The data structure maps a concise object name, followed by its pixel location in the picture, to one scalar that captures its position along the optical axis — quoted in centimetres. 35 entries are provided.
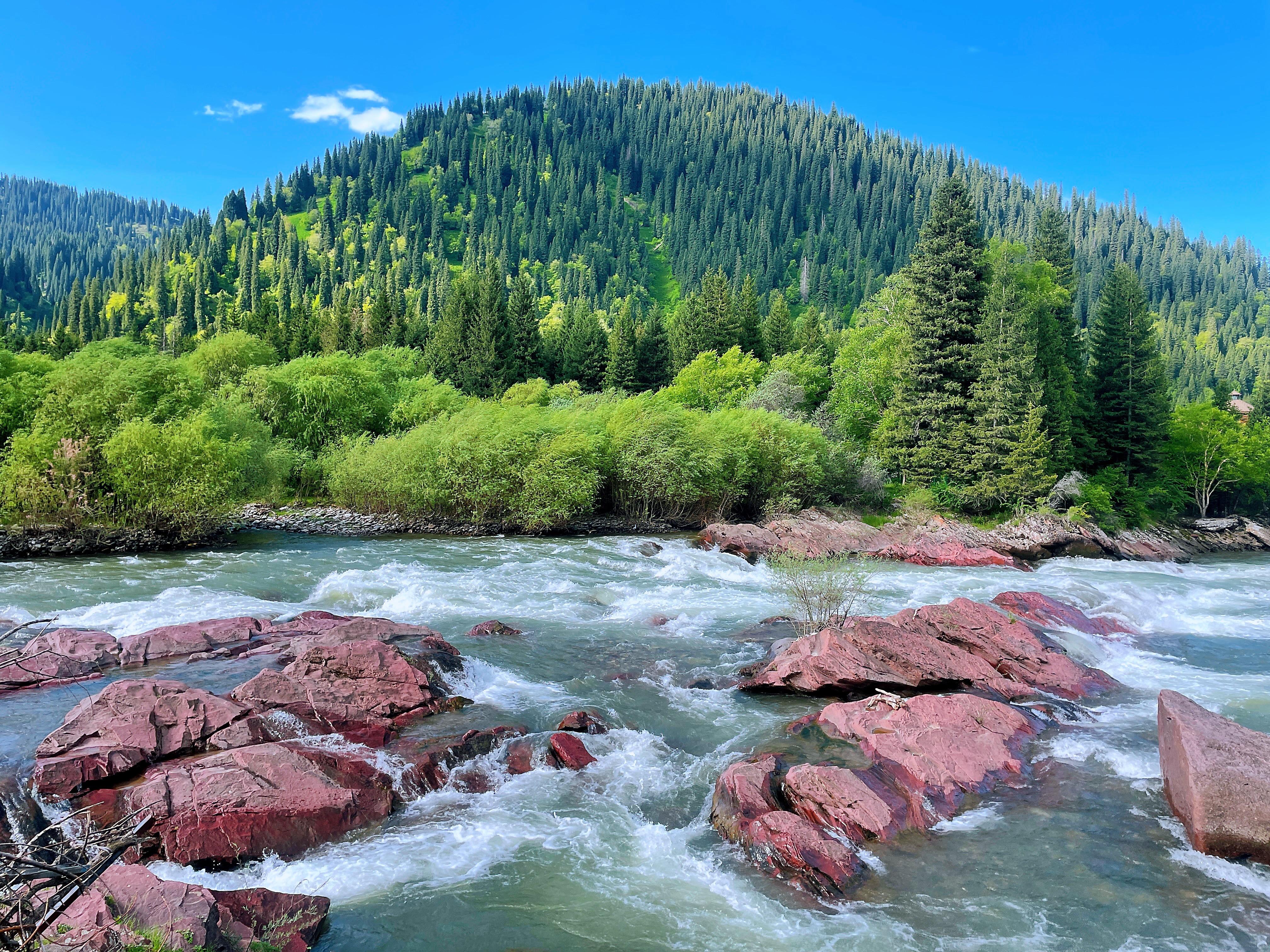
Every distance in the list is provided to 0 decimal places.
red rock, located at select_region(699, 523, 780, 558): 3466
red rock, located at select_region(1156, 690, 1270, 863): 978
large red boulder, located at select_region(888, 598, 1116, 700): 1630
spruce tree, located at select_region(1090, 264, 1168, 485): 5253
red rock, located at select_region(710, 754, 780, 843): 1023
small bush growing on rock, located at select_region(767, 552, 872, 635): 1934
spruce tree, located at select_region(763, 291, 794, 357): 8356
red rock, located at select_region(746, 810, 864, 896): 918
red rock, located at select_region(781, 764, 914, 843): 1014
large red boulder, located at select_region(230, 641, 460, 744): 1280
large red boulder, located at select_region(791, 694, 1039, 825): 1135
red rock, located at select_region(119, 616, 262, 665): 1605
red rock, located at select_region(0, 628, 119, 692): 1423
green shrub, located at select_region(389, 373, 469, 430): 4853
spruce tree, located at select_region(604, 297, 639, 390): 7062
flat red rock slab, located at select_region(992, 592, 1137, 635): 2097
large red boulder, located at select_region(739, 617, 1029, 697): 1550
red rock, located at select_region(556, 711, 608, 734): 1345
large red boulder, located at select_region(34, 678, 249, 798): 1022
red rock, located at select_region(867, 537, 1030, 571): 3484
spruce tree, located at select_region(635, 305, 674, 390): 7400
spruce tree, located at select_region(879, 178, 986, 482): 4731
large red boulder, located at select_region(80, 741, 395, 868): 920
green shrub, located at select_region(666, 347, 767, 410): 6122
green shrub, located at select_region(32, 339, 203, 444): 3028
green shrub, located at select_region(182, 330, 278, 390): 5306
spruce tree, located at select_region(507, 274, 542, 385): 7038
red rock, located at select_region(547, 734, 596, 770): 1233
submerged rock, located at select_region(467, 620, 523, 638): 1933
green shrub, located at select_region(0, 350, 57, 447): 3125
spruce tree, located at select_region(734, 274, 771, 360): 7869
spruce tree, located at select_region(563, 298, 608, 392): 7412
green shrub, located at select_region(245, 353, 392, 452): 4766
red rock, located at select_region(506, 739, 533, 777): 1215
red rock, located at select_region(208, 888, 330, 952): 744
